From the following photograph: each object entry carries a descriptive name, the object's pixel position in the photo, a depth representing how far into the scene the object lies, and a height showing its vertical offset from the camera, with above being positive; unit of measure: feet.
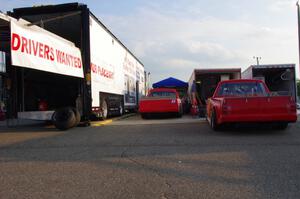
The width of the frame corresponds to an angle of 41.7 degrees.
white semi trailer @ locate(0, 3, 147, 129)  44.70 +3.85
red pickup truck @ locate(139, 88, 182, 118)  58.90 -0.24
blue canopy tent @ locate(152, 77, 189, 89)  99.35 +5.04
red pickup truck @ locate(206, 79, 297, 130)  32.78 -0.57
